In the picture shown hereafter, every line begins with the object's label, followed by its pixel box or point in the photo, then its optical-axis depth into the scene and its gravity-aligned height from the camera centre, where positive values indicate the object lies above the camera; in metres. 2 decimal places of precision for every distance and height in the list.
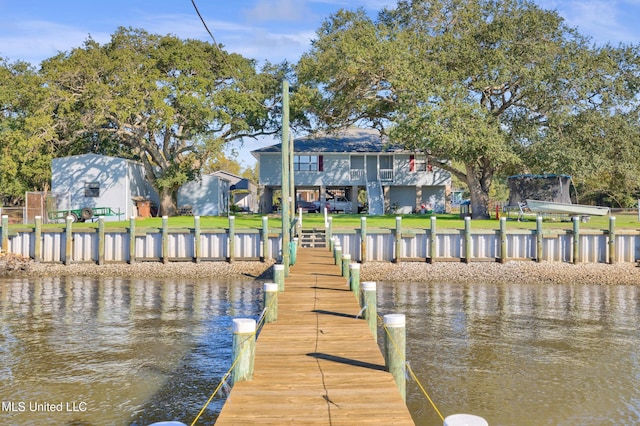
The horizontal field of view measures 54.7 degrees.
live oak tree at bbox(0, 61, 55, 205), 38.31 +5.27
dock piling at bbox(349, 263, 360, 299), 14.42 -1.54
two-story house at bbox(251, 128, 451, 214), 51.03 +3.44
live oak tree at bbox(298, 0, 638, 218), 34.25 +7.81
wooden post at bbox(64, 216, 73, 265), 27.06 -1.26
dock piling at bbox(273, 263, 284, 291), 13.83 -1.41
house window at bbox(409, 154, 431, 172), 51.25 +4.21
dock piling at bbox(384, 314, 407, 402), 8.07 -1.76
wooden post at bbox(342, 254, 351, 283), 16.98 -1.40
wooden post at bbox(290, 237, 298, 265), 20.88 -1.32
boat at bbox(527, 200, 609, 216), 33.41 +0.30
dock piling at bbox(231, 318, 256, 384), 7.71 -1.70
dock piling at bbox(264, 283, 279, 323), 10.90 -1.60
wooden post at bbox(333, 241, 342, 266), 19.45 -1.28
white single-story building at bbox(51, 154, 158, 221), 42.19 +2.15
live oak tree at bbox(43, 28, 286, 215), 39.44 +7.74
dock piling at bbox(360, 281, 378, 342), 11.24 -1.64
